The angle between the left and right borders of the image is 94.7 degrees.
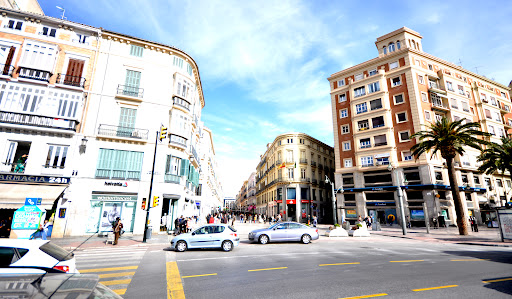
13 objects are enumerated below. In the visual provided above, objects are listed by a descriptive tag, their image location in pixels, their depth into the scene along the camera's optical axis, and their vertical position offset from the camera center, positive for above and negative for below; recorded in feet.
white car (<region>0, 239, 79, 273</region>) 17.12 -3.94
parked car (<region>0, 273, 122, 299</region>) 7.51 -2.78
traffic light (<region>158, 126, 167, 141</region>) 52.21 +16.10
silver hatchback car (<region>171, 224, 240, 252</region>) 45.93 -6.13
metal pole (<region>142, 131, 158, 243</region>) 56.37 -5.18
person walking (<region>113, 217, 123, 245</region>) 52.22 -5.31
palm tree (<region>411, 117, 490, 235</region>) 75.66 +22.27
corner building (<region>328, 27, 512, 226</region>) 109.29 +40.94
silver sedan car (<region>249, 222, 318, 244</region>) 57.31 -6.17
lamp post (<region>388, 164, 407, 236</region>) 77.30 -2.04
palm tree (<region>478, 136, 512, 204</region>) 89.30 +20.81
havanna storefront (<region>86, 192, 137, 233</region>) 66.95 -1.29
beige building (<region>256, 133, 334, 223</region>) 158.51 +20.37
